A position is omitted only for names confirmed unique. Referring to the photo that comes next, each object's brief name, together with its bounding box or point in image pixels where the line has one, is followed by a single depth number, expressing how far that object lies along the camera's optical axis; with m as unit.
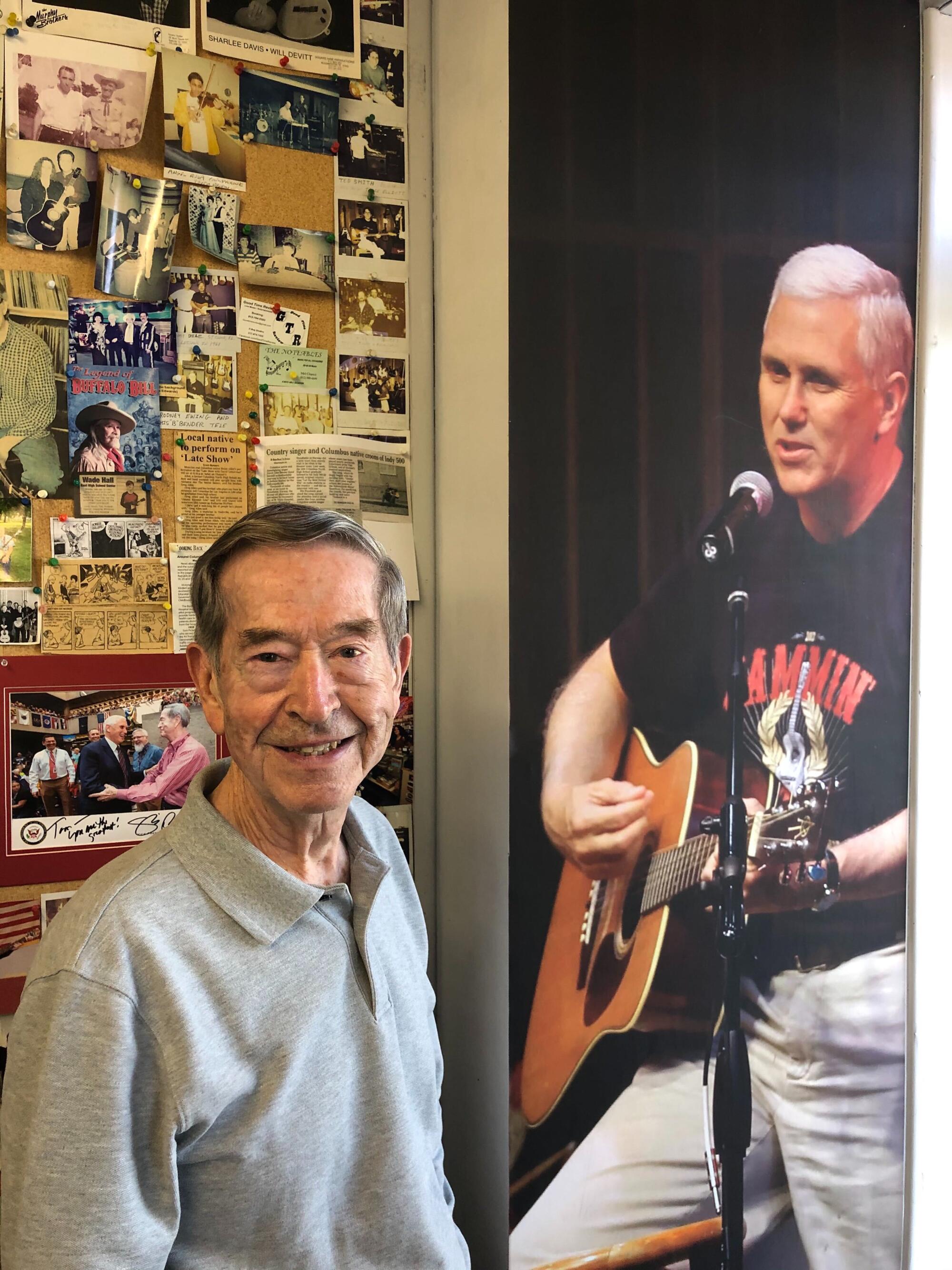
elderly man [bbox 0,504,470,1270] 0.86
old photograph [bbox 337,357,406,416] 1.45
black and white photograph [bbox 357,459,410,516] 1.46
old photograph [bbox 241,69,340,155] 1.38
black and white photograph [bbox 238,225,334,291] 1.38
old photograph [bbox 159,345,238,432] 1.35
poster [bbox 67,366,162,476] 1.30
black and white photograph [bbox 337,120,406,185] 1.44
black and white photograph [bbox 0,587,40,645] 1.28
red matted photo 1.29
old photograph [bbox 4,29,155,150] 1.26
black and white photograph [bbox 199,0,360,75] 1.36
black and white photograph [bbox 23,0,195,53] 1.27
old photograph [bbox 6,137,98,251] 1.26
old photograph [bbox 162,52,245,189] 1.33
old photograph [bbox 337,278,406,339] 1.44
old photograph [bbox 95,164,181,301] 1.30
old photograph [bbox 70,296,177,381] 1.30
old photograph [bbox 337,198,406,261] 1.44
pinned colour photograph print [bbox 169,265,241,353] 1.35
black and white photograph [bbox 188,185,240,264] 1.35
